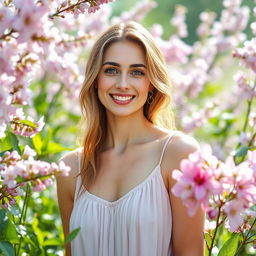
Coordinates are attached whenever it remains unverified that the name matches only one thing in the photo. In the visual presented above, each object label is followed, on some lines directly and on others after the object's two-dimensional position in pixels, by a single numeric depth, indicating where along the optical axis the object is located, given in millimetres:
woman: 2199
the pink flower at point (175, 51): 4645
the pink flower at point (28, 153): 1644
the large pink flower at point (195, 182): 1366
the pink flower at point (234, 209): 1441
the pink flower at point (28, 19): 1312
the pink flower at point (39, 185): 1531
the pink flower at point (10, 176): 1523
